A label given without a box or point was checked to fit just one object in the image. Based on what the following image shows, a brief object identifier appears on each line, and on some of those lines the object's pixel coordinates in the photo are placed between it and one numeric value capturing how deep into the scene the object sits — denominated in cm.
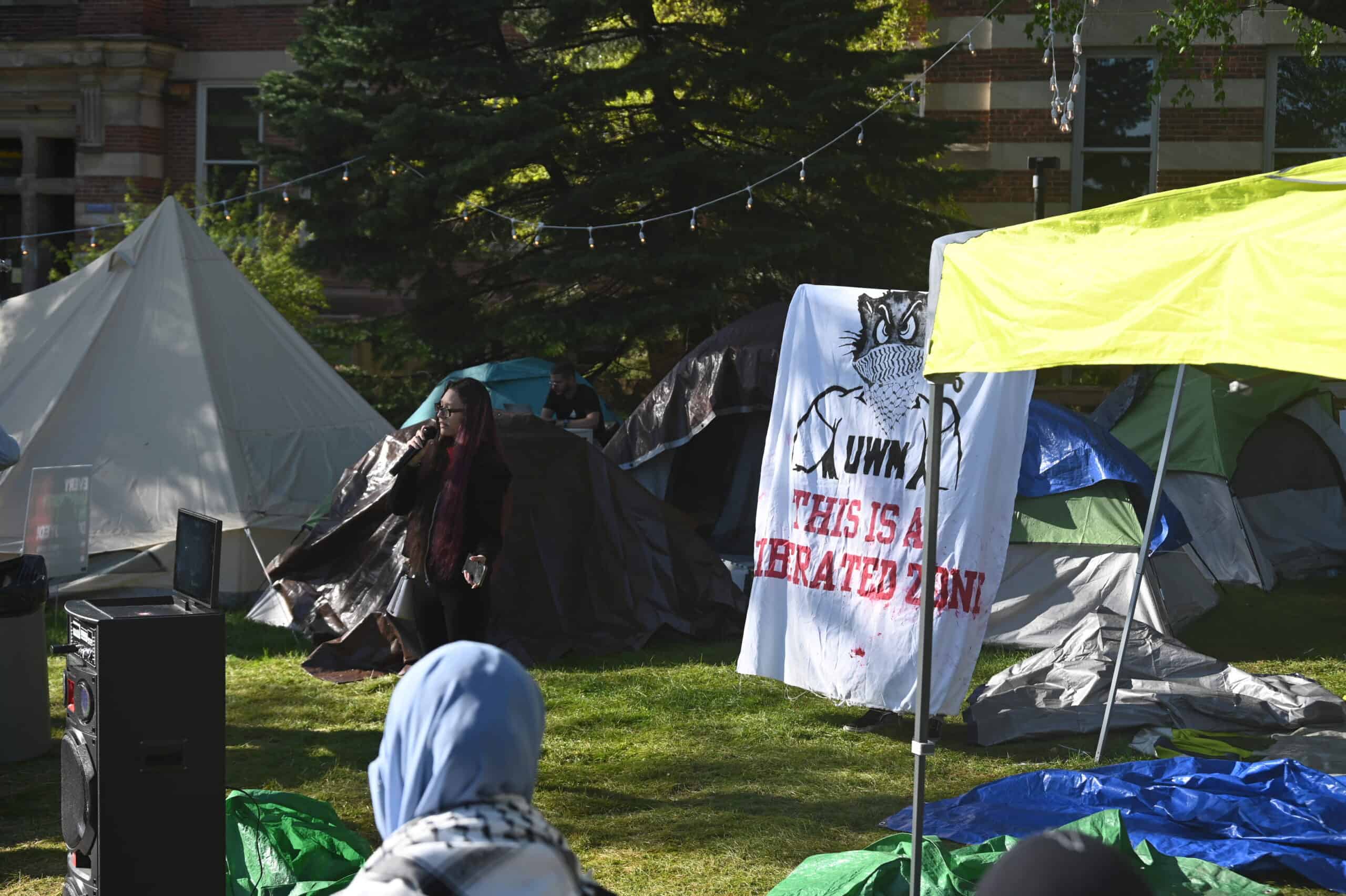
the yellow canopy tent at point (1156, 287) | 647
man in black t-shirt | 2136
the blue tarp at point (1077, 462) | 1673
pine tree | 2667
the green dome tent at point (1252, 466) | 2077
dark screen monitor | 832
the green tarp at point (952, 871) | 810
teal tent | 2594
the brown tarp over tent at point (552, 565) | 1644
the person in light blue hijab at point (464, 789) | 356
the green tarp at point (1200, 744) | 1179
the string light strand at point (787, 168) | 2391
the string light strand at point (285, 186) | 2672
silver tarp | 1262
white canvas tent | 1845
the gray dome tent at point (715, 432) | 1955
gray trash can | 1190
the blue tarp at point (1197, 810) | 923
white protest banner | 1122
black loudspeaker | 777
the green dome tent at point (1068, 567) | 1653
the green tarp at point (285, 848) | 821
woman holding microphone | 1172
